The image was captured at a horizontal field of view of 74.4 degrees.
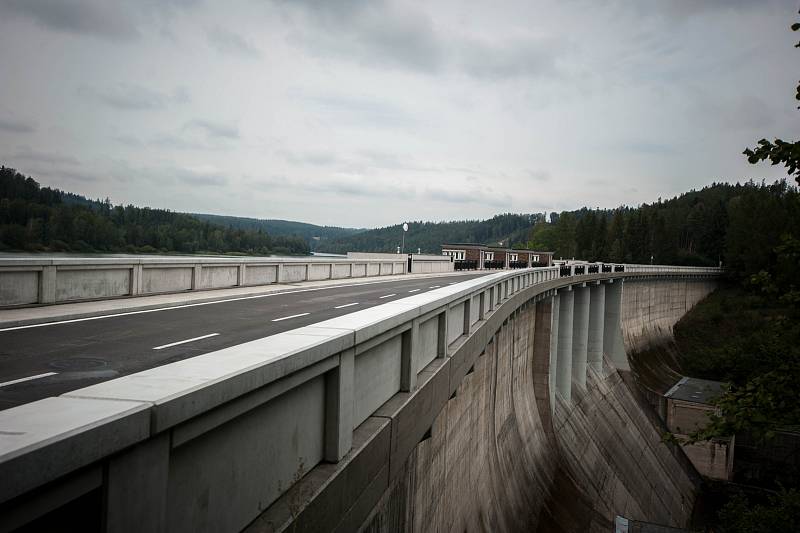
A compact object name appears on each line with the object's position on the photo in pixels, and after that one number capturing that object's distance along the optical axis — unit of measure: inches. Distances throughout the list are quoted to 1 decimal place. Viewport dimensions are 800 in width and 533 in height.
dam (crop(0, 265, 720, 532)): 78.9
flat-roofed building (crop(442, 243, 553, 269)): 3043.8
